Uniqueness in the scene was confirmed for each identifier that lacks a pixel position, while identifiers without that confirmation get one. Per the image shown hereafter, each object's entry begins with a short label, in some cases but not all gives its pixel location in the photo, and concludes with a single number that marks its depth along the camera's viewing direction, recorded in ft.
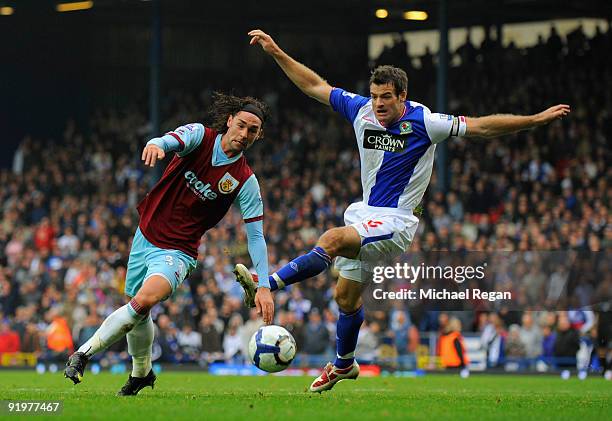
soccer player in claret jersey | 64.95
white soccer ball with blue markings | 61.16
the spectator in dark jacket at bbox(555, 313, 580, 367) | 121.60
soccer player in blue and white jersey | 64.23
